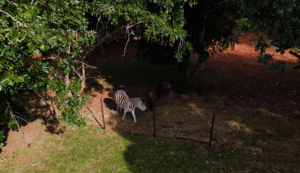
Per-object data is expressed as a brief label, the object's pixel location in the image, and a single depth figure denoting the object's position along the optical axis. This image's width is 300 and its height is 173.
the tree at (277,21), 8.11
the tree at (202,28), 11.18
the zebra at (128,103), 11.53
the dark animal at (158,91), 12.72
